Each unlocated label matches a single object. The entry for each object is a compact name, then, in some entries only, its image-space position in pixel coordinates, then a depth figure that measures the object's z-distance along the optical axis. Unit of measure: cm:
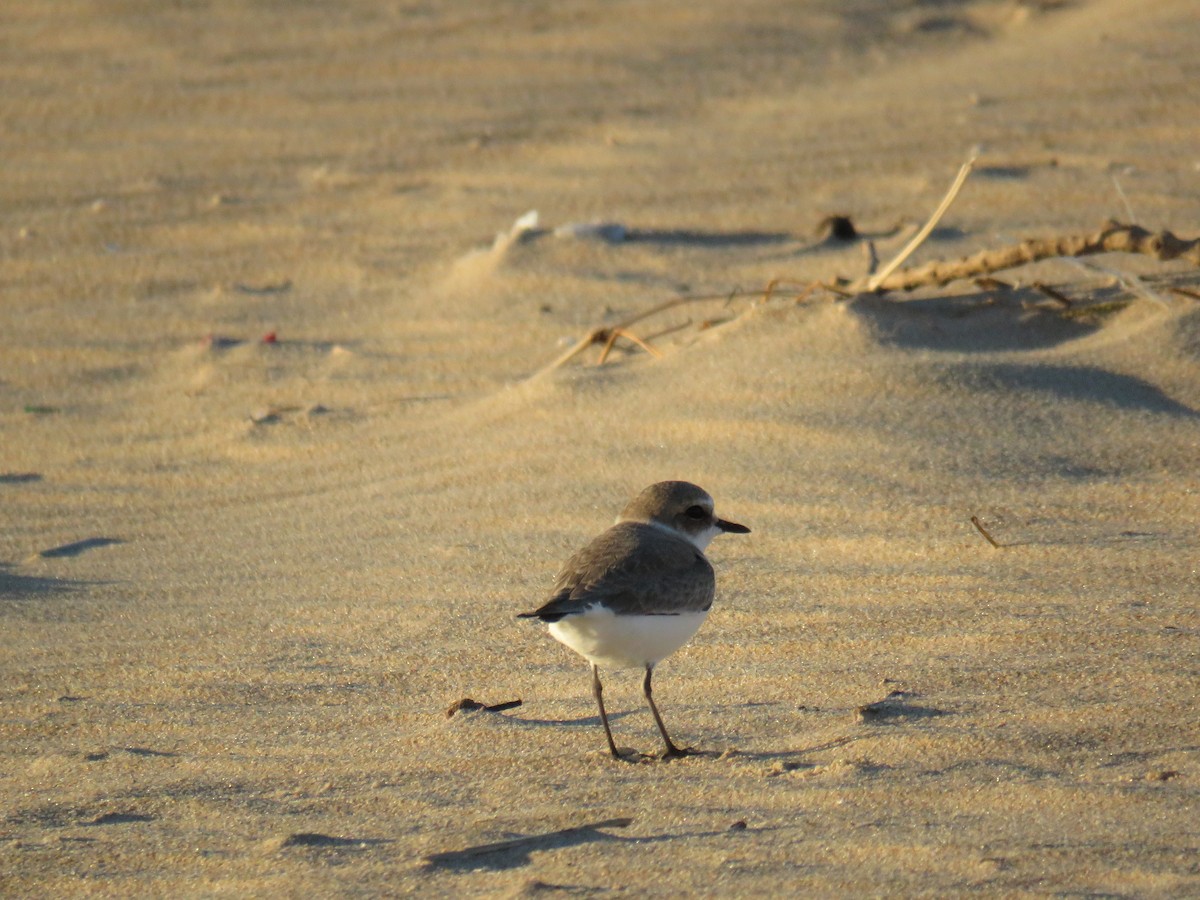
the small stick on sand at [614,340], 1147
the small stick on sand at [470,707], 695
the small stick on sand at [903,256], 1000
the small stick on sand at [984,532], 834
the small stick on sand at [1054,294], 1095
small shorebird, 625
